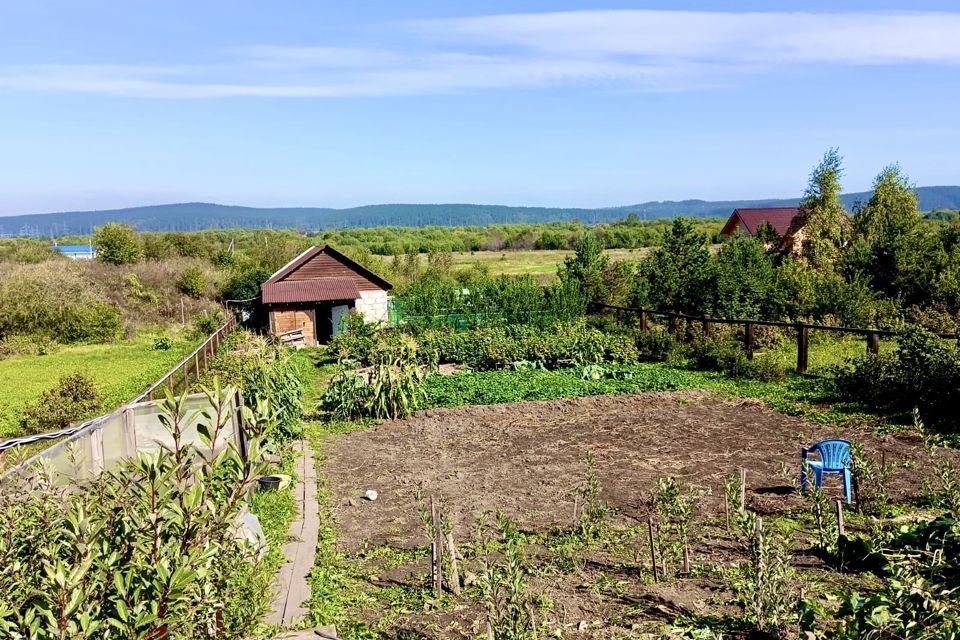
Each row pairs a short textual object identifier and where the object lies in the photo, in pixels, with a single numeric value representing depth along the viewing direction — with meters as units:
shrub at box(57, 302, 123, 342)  29.64
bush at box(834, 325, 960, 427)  10.77
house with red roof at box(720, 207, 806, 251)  45.67
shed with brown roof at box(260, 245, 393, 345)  23.42
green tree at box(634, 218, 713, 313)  19.64
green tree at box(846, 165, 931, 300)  21.02
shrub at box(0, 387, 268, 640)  2.35
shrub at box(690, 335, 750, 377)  14.69
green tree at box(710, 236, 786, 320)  18.94
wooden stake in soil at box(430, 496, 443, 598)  5.39
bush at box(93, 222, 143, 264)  41.91
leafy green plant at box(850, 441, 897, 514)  6.50
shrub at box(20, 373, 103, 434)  13.02
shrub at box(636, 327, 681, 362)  16.89
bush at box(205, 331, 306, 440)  9.69
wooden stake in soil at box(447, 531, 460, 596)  5.44
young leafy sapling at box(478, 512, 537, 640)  3.92
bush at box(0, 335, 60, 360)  27.53
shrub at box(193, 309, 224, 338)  29.36
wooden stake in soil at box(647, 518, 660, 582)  5.41
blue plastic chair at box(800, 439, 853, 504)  7.46
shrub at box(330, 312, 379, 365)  18.94
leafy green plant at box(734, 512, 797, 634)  4.36
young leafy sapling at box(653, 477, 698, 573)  5.56
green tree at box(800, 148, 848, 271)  24.97
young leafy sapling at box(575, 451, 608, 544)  6.43
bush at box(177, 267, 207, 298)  36.69
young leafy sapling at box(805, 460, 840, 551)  5.74
